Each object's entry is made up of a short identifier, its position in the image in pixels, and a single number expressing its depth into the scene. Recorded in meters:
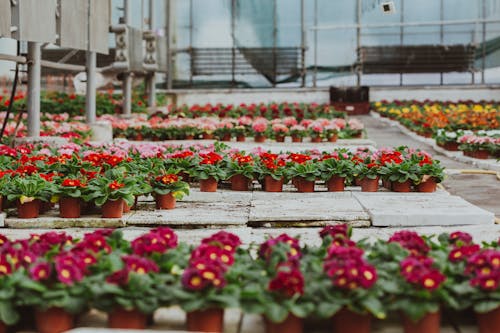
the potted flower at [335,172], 7.17
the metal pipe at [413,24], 22.31
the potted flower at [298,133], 13.31
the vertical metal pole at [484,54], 22.41
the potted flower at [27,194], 5.71
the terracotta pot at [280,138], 13.39
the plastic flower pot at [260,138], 13.32
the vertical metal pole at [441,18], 22.43
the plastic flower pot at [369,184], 7.20
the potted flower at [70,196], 5.69
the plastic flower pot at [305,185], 7.17
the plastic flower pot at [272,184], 7.21
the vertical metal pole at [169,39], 22.47
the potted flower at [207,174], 7.08
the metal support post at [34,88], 9.66
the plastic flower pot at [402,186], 7.15
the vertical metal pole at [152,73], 18.22
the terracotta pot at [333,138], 13.03
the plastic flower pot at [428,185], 7.13
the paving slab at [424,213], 5.69
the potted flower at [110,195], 5.62
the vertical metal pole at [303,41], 23.05
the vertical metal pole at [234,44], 23.20
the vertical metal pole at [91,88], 12.58
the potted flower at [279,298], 3.06
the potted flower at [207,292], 3.14
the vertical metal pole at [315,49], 23.03
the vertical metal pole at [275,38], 23.22
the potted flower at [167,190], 6.11
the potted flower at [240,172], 7.20
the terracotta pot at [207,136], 13.59
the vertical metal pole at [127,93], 16.22
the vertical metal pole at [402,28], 22.52
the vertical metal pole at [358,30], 22.59
